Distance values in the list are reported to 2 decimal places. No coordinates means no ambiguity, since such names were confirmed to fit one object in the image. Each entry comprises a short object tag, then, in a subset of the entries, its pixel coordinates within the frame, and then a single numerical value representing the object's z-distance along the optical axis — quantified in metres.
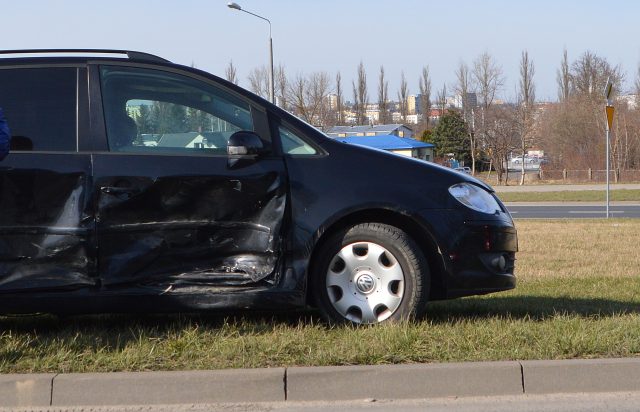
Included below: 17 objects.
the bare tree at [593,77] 57.56
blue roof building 39.79
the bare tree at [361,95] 84.19
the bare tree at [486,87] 63.81
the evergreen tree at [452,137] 61.16
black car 5.04
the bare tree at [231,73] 50.27
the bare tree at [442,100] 82.75
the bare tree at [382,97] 87.31
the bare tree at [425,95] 84.69
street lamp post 22.66
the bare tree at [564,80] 71.97
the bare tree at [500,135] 54.93
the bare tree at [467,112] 58.44
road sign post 18.24
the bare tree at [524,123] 57.00
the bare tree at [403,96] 90.17
